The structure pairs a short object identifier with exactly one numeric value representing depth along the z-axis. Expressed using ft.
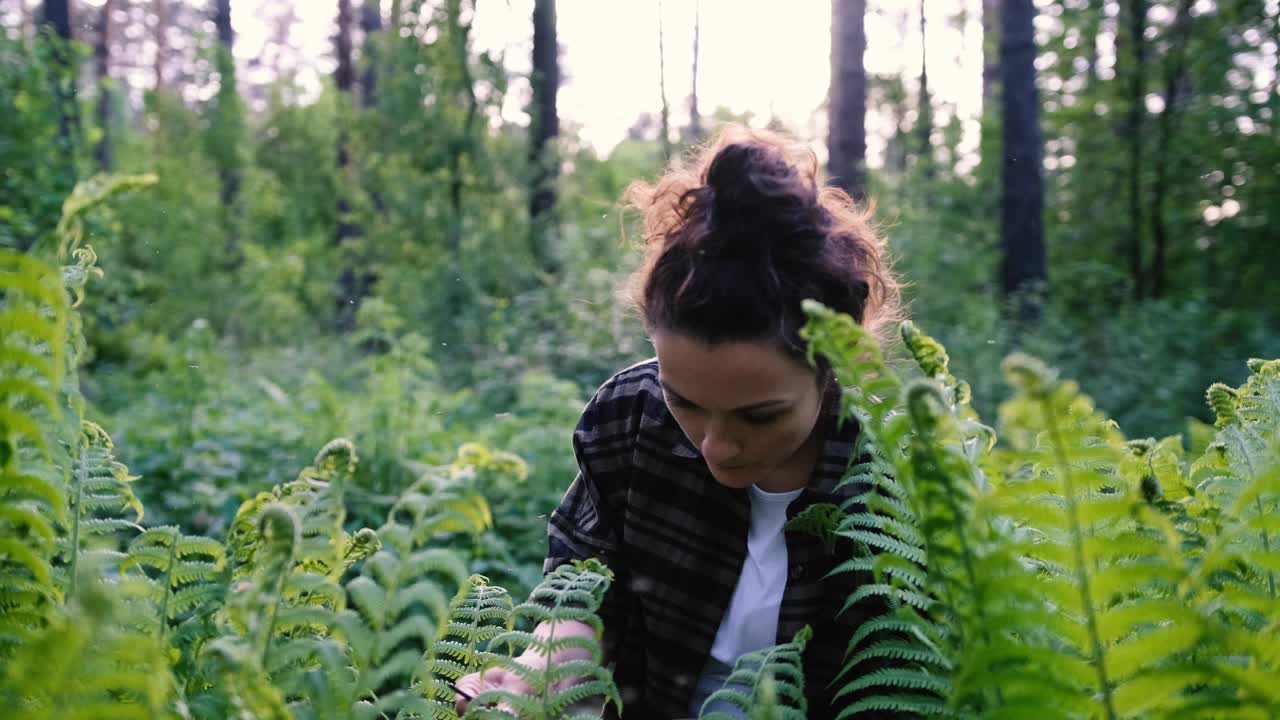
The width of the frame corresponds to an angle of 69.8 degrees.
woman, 5.40
